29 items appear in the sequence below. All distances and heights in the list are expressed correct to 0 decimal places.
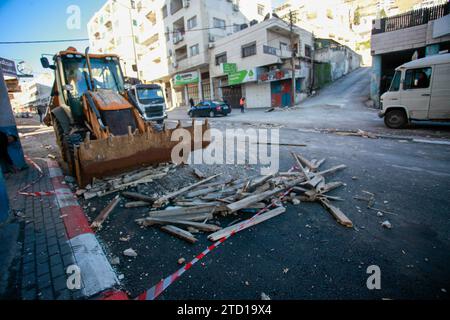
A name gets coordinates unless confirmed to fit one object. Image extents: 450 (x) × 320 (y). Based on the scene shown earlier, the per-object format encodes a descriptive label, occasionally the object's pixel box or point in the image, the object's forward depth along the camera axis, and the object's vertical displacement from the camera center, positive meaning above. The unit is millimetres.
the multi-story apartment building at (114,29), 46344 +16811
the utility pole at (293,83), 24809 +1297
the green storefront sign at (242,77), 28328 +2686
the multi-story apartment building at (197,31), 32312 +10096
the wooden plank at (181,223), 3391 -1813
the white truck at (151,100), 17109 +282
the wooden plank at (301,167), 5038 -1778
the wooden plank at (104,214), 3678 -1817
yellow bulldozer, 5207 -415
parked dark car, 23062 -814
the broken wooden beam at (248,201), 3654 -1676
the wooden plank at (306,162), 5887 -1804
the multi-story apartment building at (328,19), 45344 +15232
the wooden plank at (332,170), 5438 -1841
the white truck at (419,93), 9727 -205
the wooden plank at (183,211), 3770 -1744
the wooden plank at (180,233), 3167 -1822
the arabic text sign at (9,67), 8672 +1712
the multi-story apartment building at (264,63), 26906 +4214
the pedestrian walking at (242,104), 25800 -612
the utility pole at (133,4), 38603 +17345
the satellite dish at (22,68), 13939 +2664
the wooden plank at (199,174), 5660 -1783
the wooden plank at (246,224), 3194 -1839
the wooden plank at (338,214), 3396 -1854
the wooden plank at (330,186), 4547 -1850
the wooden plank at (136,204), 4348 -1843
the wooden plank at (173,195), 4232 -1762
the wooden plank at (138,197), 4457 -1786
